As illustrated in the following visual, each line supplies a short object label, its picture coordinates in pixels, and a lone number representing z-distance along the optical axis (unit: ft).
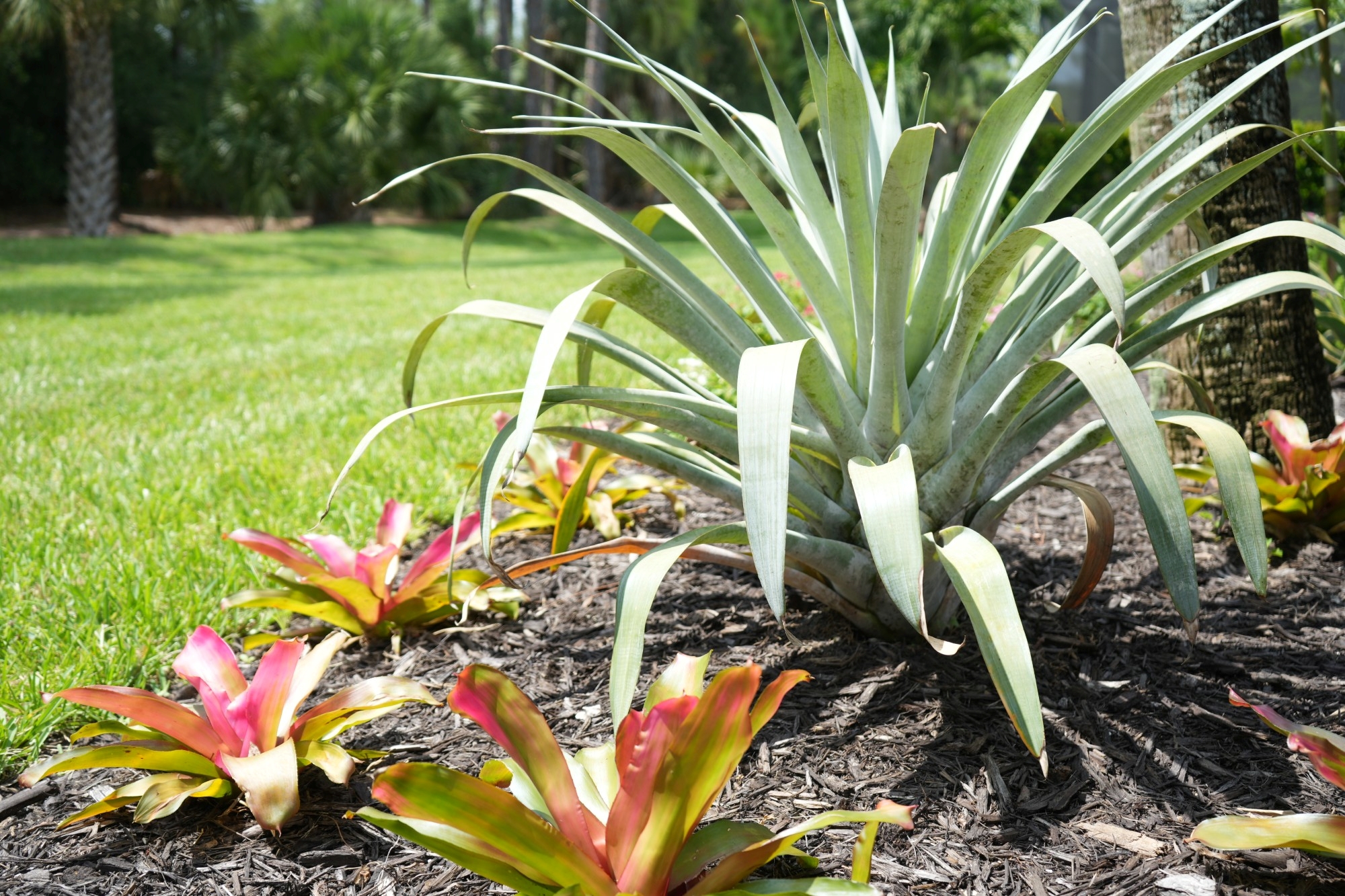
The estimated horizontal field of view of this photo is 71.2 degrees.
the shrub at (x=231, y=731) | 4.69
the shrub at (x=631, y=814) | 3.75
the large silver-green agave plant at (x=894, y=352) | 3.90
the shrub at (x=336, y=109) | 55.77
